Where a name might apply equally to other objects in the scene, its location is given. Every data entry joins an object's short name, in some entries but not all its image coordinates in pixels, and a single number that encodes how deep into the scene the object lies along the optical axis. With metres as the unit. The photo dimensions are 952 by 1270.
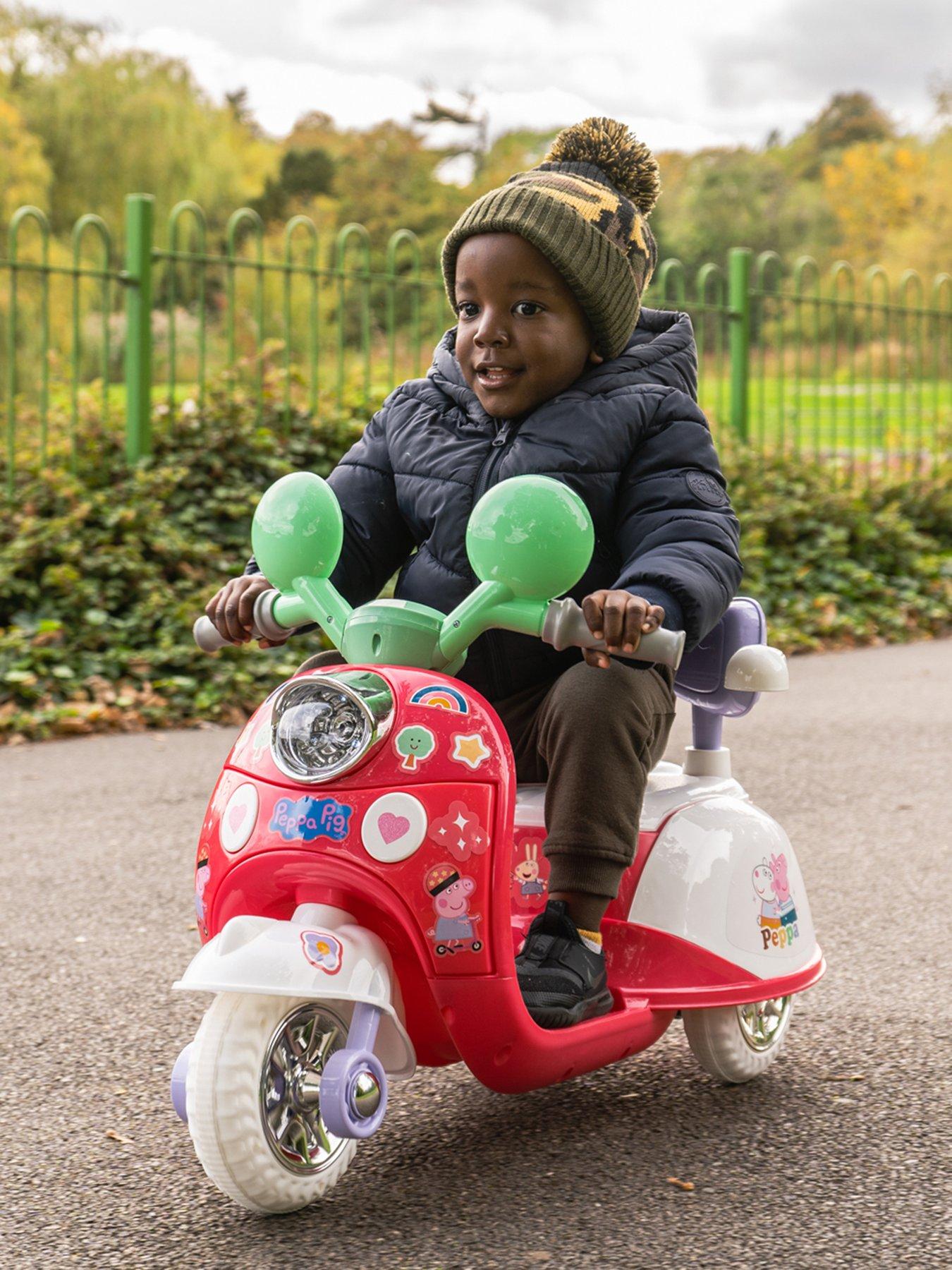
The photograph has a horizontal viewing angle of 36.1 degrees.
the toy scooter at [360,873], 1.68
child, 1.96
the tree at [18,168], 19.78
